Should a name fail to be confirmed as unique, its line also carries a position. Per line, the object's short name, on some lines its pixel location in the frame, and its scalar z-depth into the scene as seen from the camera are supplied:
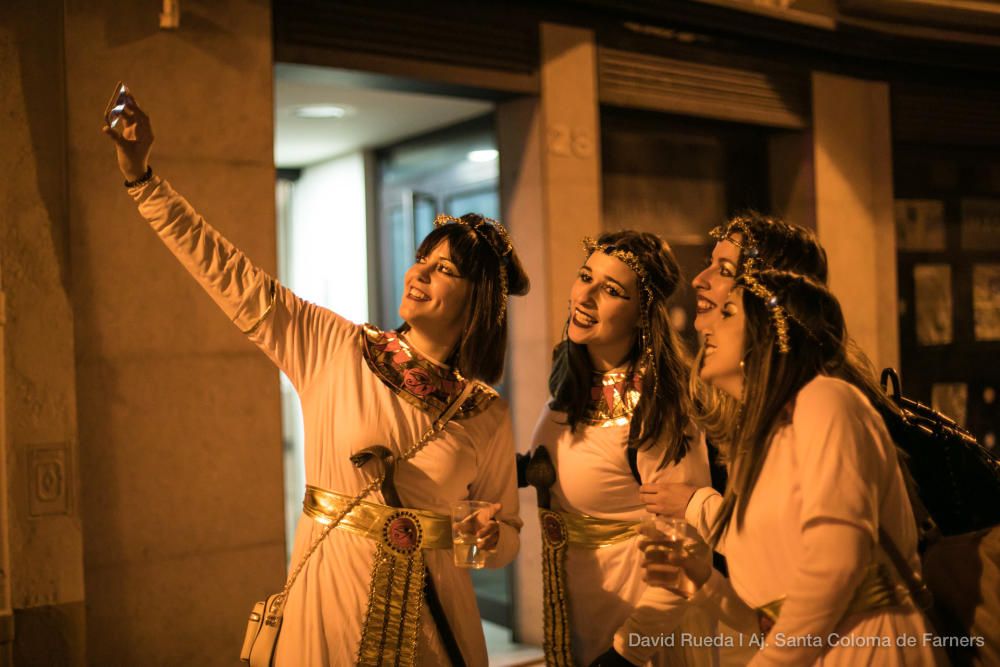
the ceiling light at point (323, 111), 6.27
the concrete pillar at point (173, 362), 3.94
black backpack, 2.57
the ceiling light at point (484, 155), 6.57
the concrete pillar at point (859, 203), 6.82
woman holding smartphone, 2.72
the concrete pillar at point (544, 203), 5.41
